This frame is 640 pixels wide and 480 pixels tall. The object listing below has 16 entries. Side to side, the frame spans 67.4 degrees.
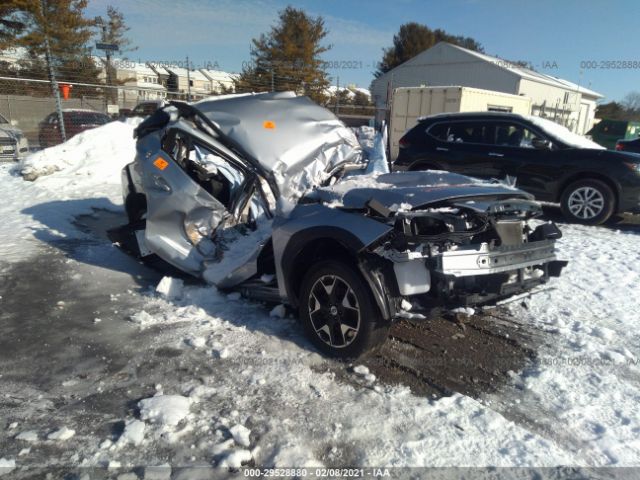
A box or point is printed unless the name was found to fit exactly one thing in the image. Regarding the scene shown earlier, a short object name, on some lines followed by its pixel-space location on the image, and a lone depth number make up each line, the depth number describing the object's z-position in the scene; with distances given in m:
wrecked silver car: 3.18
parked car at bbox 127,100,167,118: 19.27
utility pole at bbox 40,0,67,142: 12.28
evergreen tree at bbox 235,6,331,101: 24.50
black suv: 7.70
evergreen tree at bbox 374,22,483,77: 51.75
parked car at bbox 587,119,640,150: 28.41
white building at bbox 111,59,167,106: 23.41
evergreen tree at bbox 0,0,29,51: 20.48
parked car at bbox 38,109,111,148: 14.15
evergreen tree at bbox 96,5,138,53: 30.96
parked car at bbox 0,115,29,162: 12.49
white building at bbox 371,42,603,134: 34.44
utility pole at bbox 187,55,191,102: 14.82
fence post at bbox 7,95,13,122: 16.08
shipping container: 15.24
